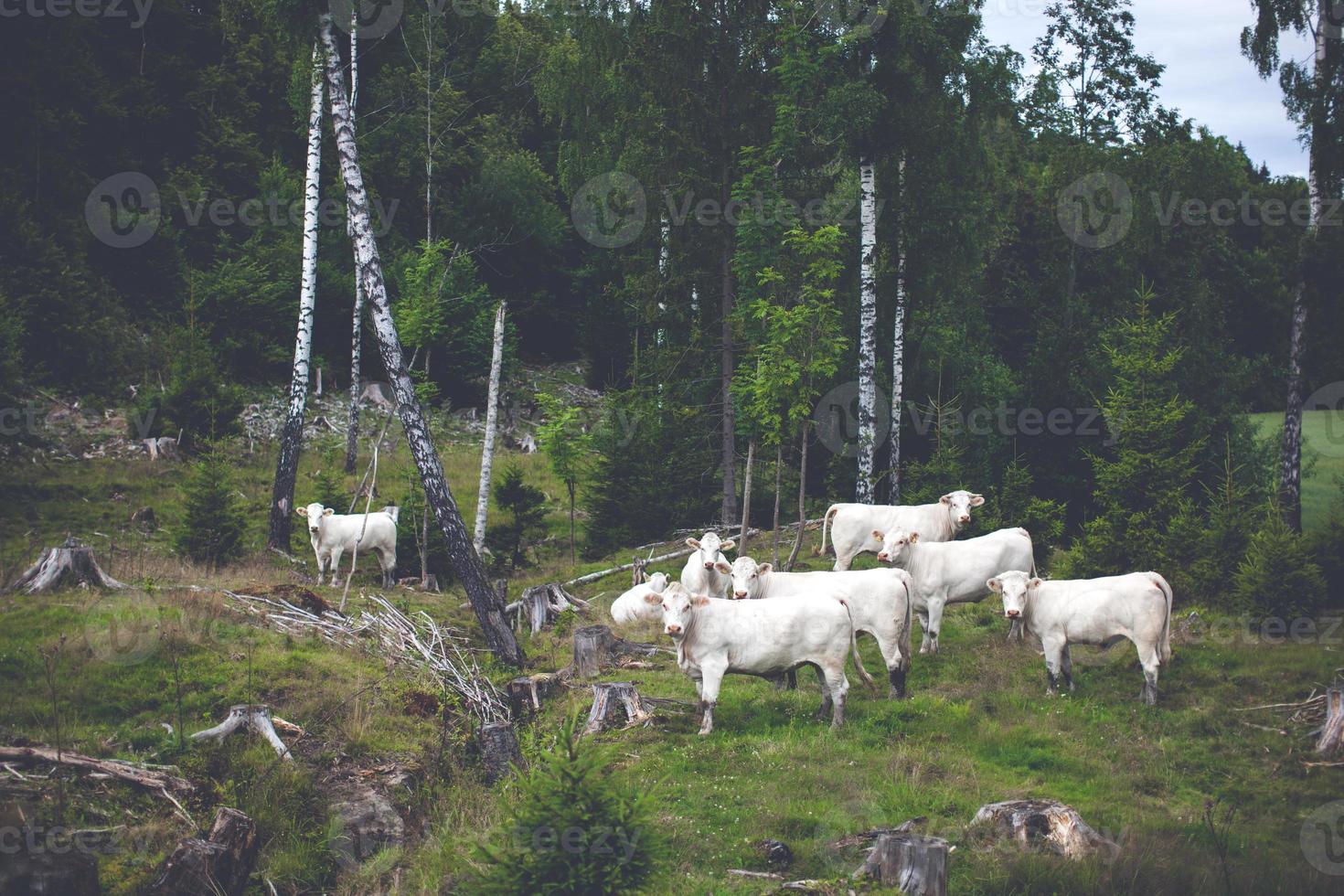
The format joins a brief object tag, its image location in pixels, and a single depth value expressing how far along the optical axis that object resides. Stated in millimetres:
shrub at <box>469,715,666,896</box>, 6250
